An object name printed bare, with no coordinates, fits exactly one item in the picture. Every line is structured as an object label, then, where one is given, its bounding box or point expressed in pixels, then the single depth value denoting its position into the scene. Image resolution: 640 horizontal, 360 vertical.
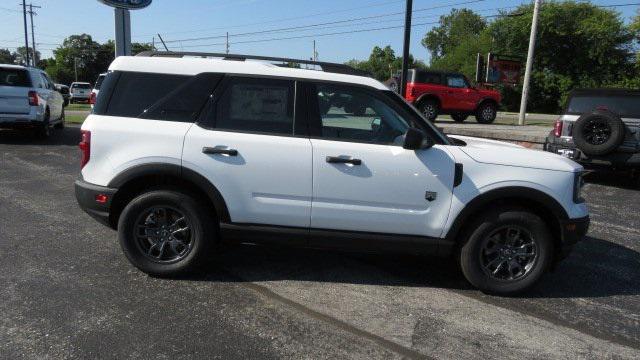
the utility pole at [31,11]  75.18
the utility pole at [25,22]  56.71
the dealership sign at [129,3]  15.27
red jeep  19.12
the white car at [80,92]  39.53
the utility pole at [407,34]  10.91
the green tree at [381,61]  112.31
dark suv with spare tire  8.18
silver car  11.48
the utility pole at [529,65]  20.08
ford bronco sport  4.00
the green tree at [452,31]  96.50
